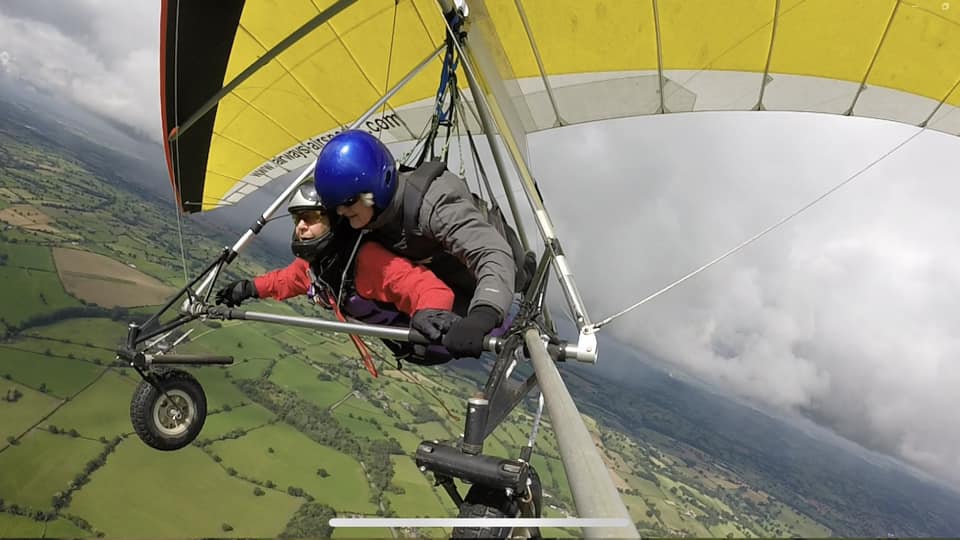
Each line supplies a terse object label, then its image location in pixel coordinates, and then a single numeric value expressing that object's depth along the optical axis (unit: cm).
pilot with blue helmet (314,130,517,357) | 268
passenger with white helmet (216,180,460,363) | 306
